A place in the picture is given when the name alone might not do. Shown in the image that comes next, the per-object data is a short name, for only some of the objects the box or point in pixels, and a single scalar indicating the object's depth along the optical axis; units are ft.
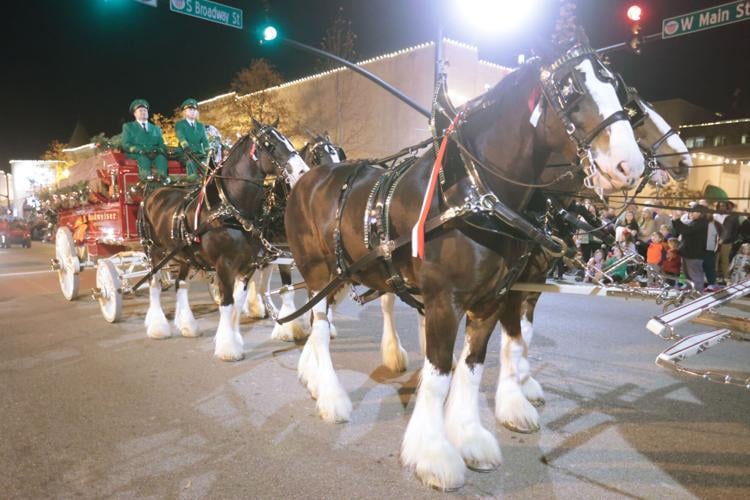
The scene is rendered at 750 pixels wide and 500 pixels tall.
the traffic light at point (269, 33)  29.09
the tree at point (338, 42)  84.94
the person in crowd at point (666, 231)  35.18
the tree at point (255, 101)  87.04
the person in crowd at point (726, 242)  31.22
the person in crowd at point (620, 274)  26.74
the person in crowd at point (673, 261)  32.81
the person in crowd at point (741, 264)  31.22
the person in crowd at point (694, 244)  30.68
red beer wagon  25.39
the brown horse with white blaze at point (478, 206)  8.61
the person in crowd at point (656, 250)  33.76
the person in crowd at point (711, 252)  31.81
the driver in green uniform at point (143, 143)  26.55
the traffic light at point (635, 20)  25.93
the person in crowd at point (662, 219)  36.58
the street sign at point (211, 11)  31.86
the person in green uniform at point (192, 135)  26.31
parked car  92.43
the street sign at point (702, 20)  28.25
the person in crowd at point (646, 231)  36.01
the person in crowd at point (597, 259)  33.14
